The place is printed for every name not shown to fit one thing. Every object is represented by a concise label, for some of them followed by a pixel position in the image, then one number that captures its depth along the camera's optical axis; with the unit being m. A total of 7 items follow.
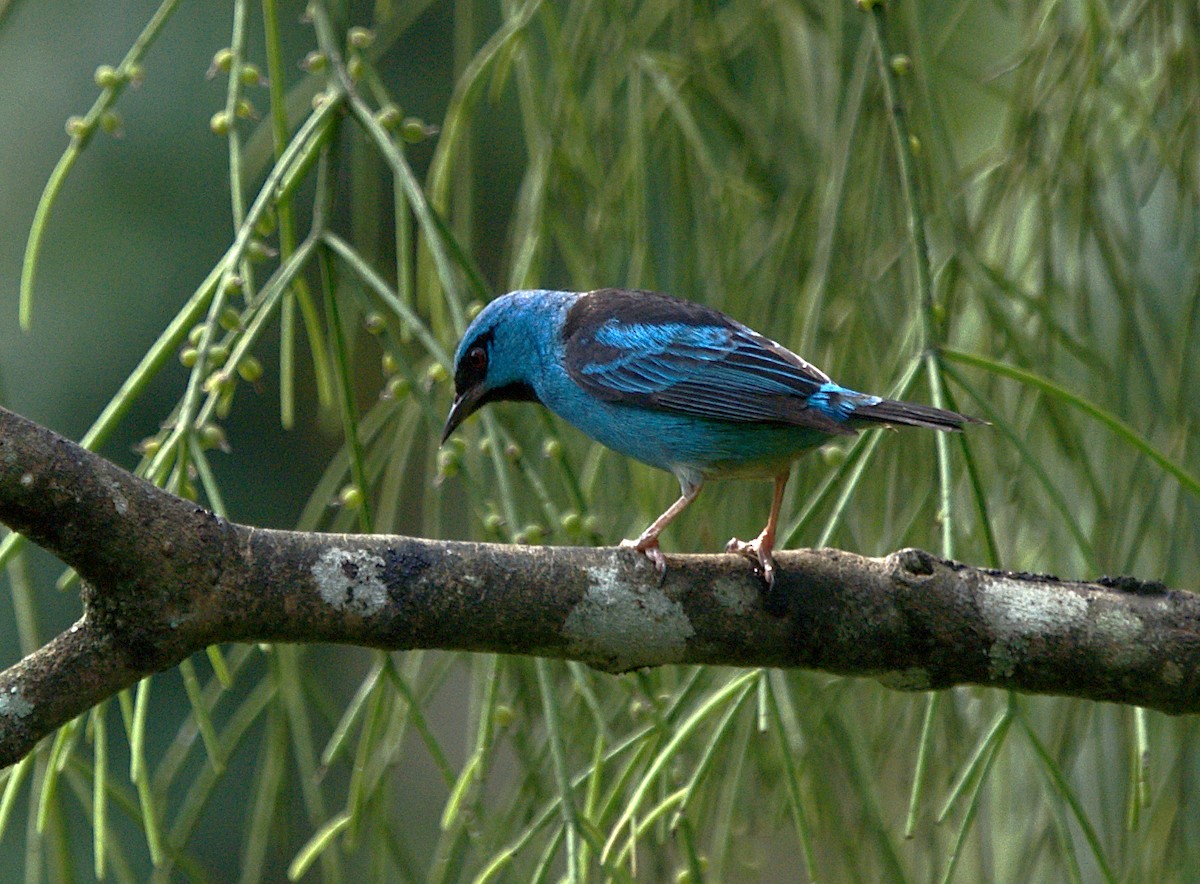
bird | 6.49
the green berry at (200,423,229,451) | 5.09
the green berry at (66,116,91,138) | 5.46
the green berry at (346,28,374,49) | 5.80
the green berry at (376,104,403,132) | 5.80
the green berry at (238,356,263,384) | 5.28
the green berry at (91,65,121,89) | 5.47
